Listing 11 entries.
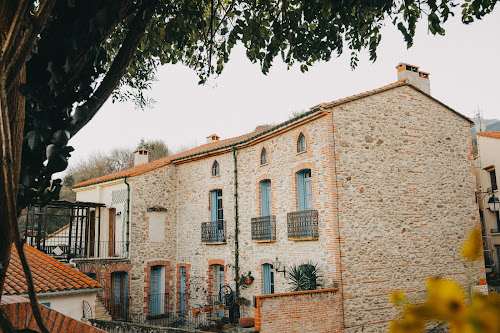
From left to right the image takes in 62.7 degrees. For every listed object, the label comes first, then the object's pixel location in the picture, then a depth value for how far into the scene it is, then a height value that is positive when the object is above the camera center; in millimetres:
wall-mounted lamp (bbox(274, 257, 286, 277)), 13845 -1140
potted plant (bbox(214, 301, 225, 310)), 15125 -2637
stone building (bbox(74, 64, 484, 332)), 12352 +751
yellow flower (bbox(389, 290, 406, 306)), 765 -132
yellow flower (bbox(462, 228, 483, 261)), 642 -33
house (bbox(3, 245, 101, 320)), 9766 -1193
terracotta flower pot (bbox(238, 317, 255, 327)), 13539 -2928
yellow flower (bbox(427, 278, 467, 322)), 612 -112
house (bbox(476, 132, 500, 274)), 20297 +2122
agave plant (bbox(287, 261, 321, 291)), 12148 -1388
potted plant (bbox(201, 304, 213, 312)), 16352 -2965
